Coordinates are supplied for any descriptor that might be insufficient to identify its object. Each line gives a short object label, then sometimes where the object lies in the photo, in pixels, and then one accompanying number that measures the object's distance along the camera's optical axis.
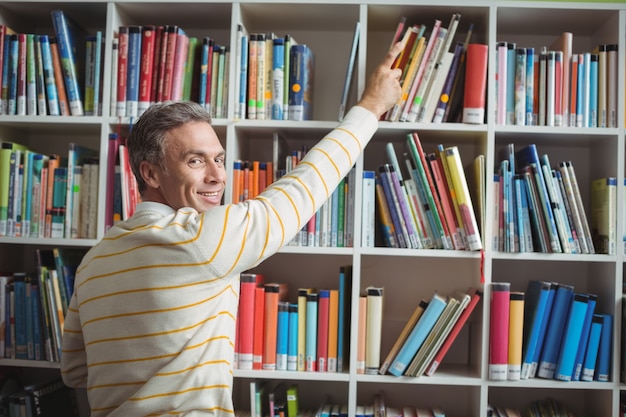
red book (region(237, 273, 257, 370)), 2.20
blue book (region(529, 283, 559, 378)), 2.18
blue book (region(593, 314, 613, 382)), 2.15
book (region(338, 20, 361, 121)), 2.15
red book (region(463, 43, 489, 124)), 2.17
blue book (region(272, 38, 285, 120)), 2.23
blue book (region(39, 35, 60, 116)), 2.30
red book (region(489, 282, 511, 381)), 2.13
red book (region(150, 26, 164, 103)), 2.28
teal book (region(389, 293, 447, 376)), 2.14
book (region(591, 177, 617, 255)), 2.16
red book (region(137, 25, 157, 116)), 2.27
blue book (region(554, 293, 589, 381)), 2.13
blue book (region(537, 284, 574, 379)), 2.17
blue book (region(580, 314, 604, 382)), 2.14
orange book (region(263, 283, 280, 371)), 2.20
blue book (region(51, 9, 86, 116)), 2.28
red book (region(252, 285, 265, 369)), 2.21
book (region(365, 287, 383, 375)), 2.18
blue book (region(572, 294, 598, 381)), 2.15
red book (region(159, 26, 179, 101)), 2.26
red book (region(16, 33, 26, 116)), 2.31
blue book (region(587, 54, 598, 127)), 2.20
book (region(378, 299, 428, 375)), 2.19
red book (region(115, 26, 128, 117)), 2.27
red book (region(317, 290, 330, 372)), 2.21
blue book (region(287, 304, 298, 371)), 2.20
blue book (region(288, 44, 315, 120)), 2.24
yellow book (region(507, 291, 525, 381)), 2.14
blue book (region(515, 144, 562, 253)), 2.14
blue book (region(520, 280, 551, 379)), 2.16
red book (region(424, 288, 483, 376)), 2.15
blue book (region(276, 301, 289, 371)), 2.20
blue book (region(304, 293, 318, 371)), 2.21
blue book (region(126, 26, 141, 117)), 2.27
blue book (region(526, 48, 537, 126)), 2.20
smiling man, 1.32
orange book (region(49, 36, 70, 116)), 2.31
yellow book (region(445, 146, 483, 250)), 2.12
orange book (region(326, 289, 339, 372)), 2.21
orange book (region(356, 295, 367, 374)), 2.19
